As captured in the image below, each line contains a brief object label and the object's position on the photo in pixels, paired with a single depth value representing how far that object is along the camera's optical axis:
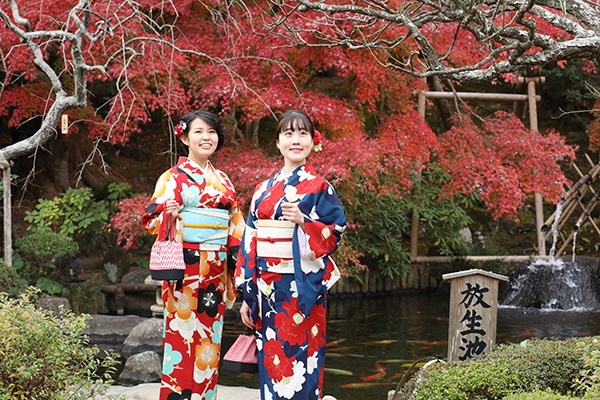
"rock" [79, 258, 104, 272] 10.29
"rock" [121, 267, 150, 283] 9.59
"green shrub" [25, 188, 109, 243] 9.33
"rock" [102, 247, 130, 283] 9.59
